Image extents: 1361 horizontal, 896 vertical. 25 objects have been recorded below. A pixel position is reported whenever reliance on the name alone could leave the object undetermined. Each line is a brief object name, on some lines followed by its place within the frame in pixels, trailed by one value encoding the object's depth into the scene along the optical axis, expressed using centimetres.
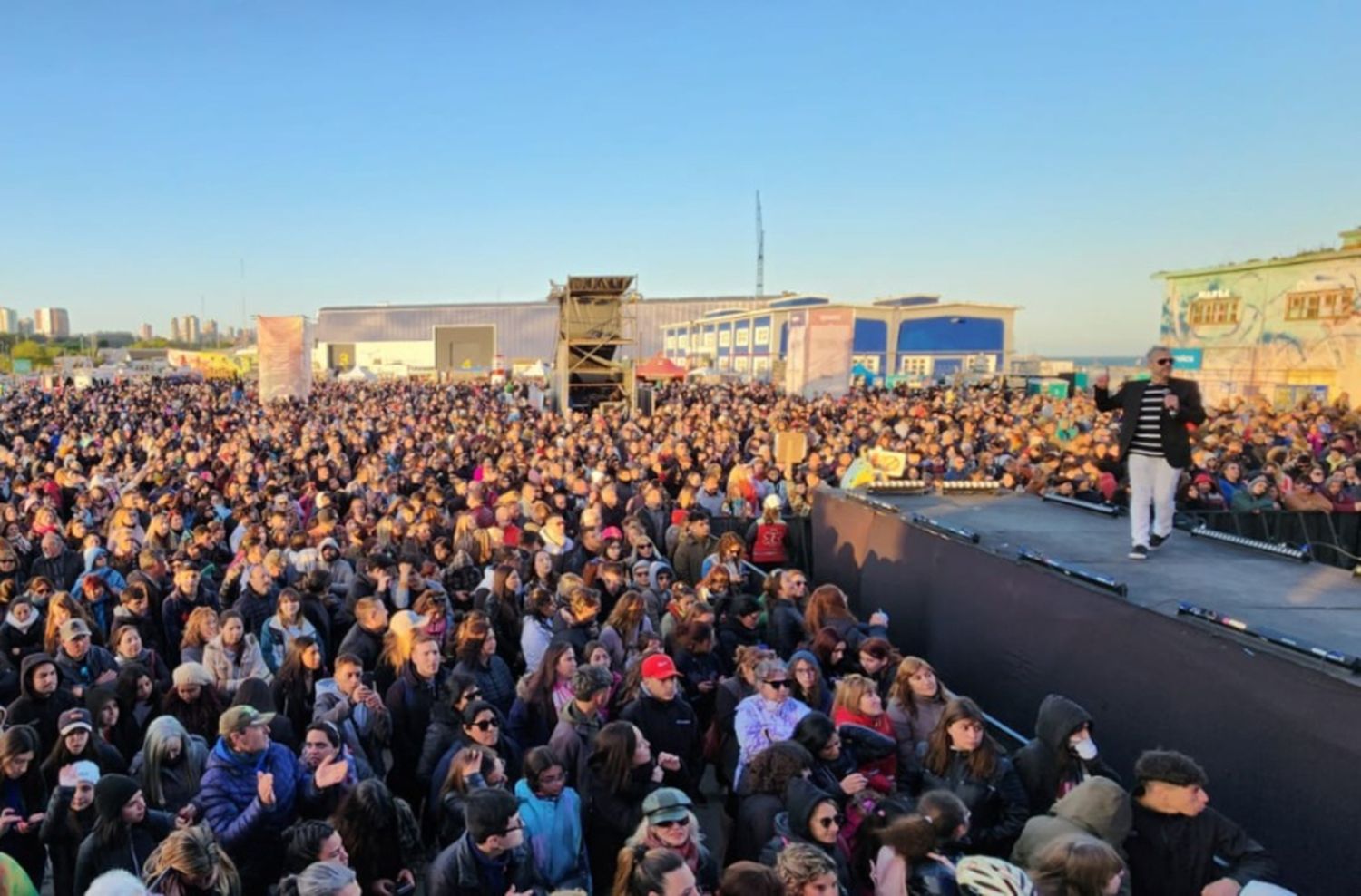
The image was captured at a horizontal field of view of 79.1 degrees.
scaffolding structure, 2298
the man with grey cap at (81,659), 461
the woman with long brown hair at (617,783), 357
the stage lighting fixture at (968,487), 966
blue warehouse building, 4588
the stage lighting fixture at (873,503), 785
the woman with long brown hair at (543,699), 445
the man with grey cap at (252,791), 332
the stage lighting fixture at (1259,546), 563
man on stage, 536
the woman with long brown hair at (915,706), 417
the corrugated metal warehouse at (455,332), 6347
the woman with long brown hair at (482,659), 470
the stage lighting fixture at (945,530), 630
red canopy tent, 3228
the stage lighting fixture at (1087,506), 790
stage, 326
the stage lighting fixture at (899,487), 936
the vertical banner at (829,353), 2234
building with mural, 2262
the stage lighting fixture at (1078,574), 459
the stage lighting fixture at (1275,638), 323
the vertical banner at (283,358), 1997
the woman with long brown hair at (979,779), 344
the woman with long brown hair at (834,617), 547
